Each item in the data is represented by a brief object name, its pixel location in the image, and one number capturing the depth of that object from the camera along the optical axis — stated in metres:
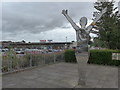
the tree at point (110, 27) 9.05
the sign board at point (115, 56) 7.40
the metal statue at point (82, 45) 3.21
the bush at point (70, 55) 8.48
